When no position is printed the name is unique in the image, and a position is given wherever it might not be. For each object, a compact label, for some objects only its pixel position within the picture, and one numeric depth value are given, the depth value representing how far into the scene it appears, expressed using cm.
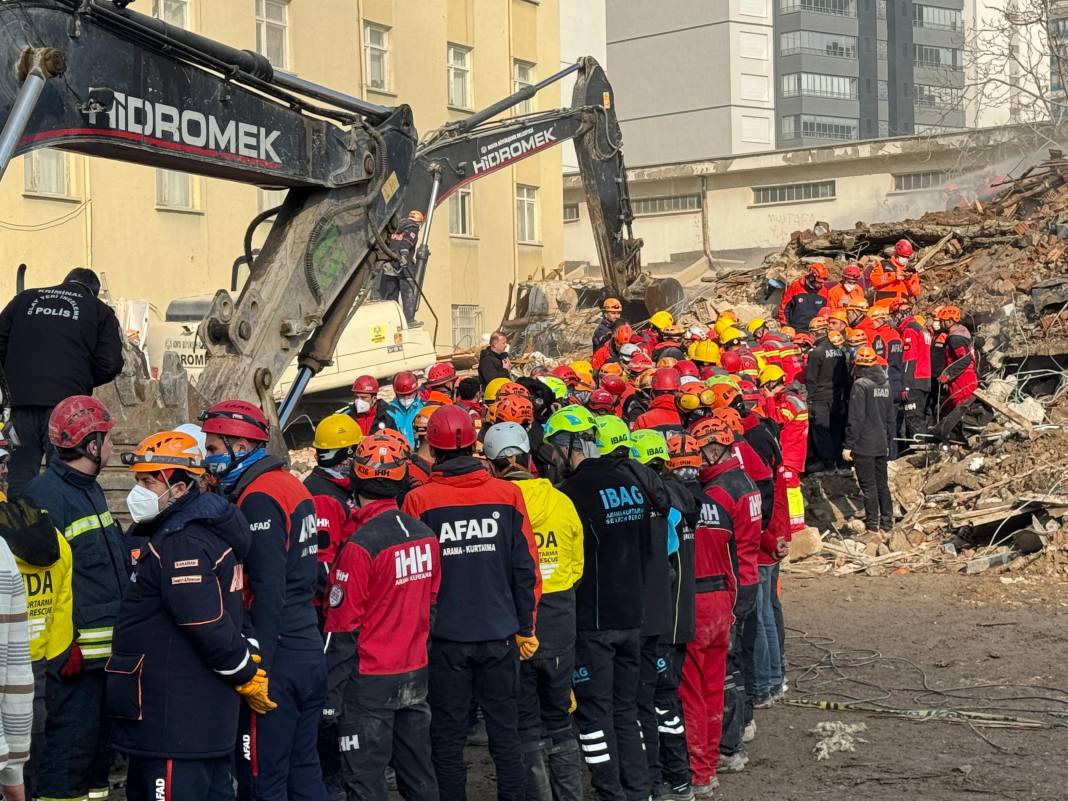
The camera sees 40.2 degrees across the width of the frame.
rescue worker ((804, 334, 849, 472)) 1820
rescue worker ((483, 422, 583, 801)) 796
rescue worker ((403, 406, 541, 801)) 749
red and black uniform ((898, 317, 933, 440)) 1908
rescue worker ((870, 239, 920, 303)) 2342
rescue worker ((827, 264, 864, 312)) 2105
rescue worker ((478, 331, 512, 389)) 1727
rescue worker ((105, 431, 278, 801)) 588
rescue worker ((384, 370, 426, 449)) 1382
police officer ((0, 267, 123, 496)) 851
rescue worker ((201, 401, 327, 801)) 664
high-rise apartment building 8931
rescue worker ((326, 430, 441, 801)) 709
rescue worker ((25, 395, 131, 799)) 672
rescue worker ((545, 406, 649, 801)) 816
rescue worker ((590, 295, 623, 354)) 2056
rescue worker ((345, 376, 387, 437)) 1403
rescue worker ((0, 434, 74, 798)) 611
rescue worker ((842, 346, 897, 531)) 1695
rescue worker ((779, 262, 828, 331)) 2231
